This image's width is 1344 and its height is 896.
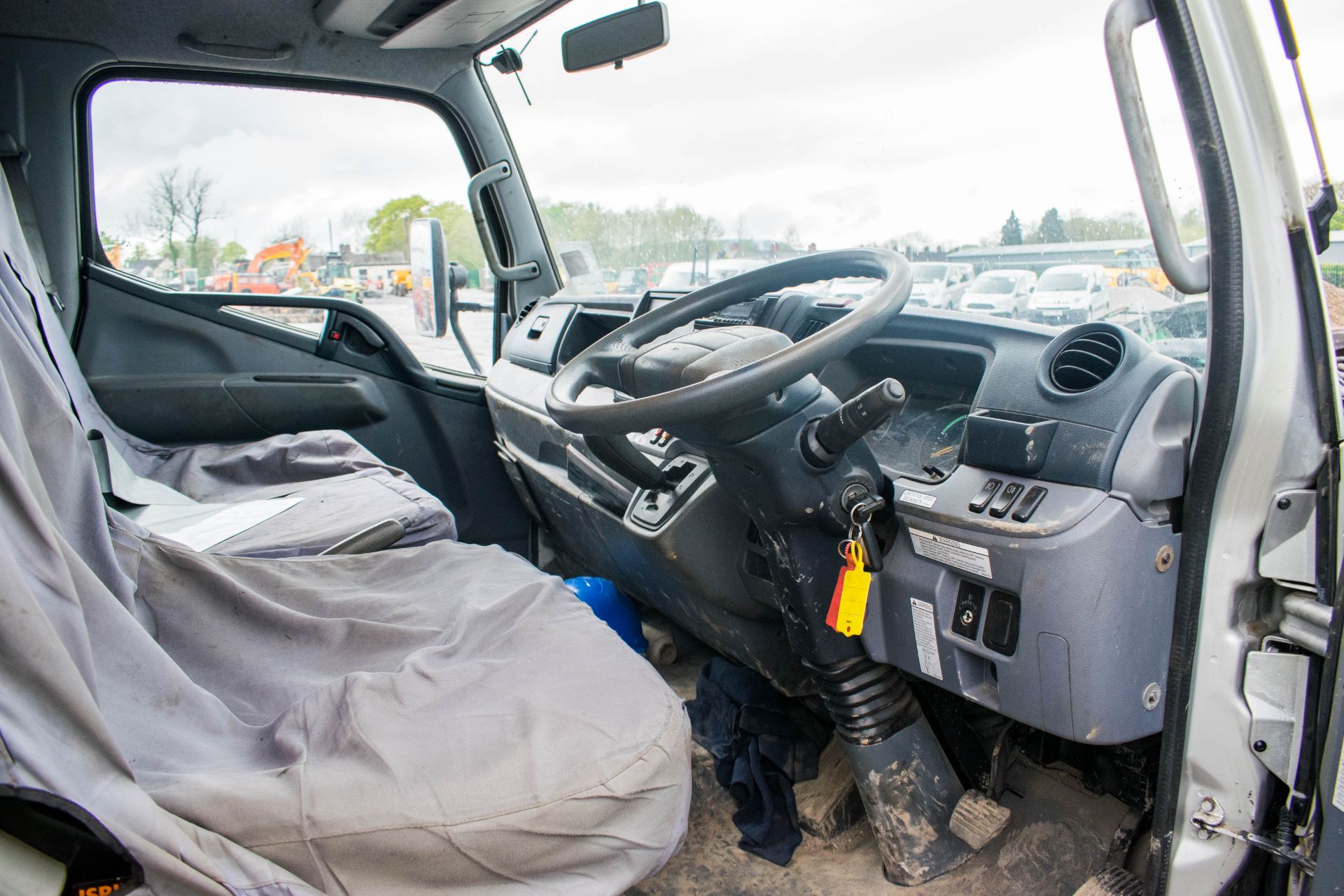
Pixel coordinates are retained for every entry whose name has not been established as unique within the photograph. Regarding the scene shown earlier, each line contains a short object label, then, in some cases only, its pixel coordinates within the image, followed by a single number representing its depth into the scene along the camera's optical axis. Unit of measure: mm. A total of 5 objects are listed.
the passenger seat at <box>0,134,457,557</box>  1683
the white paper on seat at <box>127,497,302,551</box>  1696
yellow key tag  1211
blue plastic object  2262
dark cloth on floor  1633
